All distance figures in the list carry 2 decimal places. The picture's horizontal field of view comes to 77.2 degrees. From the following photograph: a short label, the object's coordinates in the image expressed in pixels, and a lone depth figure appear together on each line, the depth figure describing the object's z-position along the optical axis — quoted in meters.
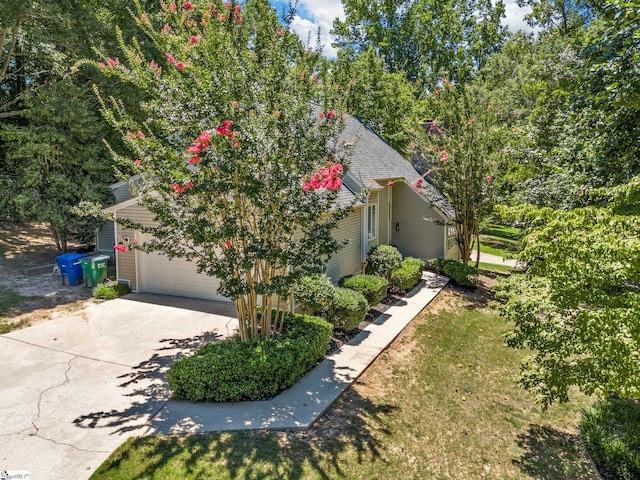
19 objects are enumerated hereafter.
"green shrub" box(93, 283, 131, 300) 12.09
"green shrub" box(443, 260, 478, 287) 14.65
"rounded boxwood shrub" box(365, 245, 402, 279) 13.77
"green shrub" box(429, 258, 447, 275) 16.17
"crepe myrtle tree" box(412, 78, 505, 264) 13.99
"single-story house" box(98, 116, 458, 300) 12.30
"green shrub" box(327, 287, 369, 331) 9.71
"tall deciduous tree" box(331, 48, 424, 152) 23.86
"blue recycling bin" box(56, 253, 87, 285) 13.23
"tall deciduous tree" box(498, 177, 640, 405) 4.36
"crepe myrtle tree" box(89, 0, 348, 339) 6.54
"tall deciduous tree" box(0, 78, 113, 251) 14.87
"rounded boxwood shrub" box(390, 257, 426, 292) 13.63
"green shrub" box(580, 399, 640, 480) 5.32
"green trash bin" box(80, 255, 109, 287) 12.94
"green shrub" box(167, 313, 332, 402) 6.62
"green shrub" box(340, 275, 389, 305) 11.55
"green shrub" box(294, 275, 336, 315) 9.23
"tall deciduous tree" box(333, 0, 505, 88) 34.81
